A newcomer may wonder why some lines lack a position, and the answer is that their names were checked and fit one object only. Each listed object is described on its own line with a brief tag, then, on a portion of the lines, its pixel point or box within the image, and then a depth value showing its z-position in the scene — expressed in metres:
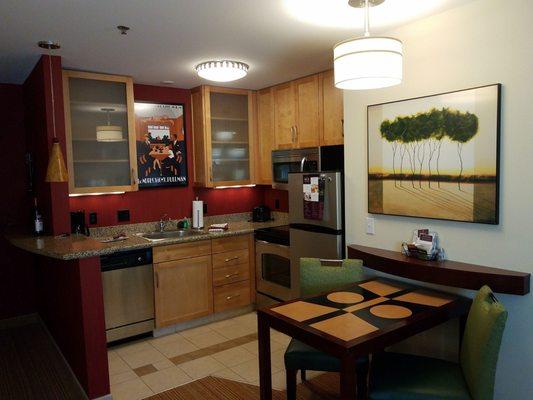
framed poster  4.22
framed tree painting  2.24
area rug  2.75
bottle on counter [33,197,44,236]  3.37
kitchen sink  4.12
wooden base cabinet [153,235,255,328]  3.73
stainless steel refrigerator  3.20
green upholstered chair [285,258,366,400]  2.72
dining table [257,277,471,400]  1.80
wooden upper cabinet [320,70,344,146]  3.59
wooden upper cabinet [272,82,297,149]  4.14
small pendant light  2.89
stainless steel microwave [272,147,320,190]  3.75
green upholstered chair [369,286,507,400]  1.75
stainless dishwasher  3.47
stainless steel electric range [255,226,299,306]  3.86
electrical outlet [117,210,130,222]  4.16
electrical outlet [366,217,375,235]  2.96
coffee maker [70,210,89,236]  3.74
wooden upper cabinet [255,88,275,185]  4.44
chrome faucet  4.33
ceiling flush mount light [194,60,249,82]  3.36
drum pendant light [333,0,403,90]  1.73
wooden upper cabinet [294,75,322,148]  3.83
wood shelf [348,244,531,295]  2.12
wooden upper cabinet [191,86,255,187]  4.33
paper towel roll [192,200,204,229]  4.37
